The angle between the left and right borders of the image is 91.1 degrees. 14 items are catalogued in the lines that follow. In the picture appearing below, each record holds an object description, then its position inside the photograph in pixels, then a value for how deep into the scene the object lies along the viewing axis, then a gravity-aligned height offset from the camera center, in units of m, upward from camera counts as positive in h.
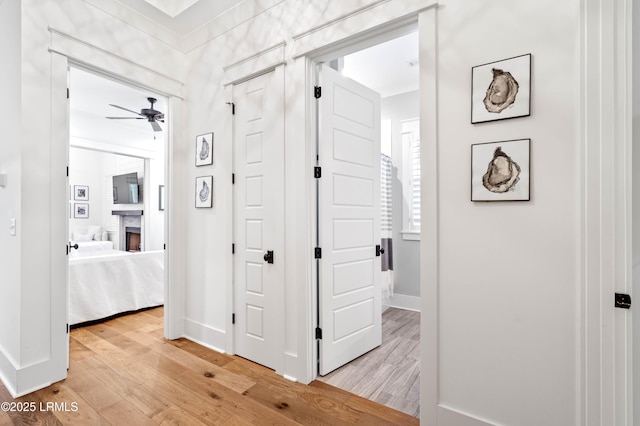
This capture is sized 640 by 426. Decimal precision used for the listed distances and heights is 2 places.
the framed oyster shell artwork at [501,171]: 1.54 +0.21
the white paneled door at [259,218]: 2.47 -0.05
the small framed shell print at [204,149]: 2.96 +0.61
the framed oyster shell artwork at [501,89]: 1.54 +0.62
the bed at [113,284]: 3.44 -0.86
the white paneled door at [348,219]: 2.43 -0.06
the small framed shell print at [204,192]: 2.97 +0.20
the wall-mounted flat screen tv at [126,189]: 6.10 +0.46
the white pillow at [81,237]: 6.69 -0.53
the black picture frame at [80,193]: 6.79 +0.42
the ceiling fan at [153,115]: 4.43 +1.40
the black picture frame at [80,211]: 6.82 +0.02
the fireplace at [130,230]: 6.17 -0.36
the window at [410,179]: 4.30 +0.46
